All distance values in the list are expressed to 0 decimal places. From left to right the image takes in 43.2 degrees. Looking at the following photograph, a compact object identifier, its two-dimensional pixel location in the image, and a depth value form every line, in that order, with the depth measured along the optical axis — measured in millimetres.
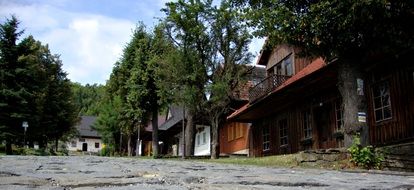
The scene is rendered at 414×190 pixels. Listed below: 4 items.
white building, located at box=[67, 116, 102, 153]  104875
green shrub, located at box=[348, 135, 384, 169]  14617
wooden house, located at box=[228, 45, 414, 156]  17859
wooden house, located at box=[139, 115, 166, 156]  60719
